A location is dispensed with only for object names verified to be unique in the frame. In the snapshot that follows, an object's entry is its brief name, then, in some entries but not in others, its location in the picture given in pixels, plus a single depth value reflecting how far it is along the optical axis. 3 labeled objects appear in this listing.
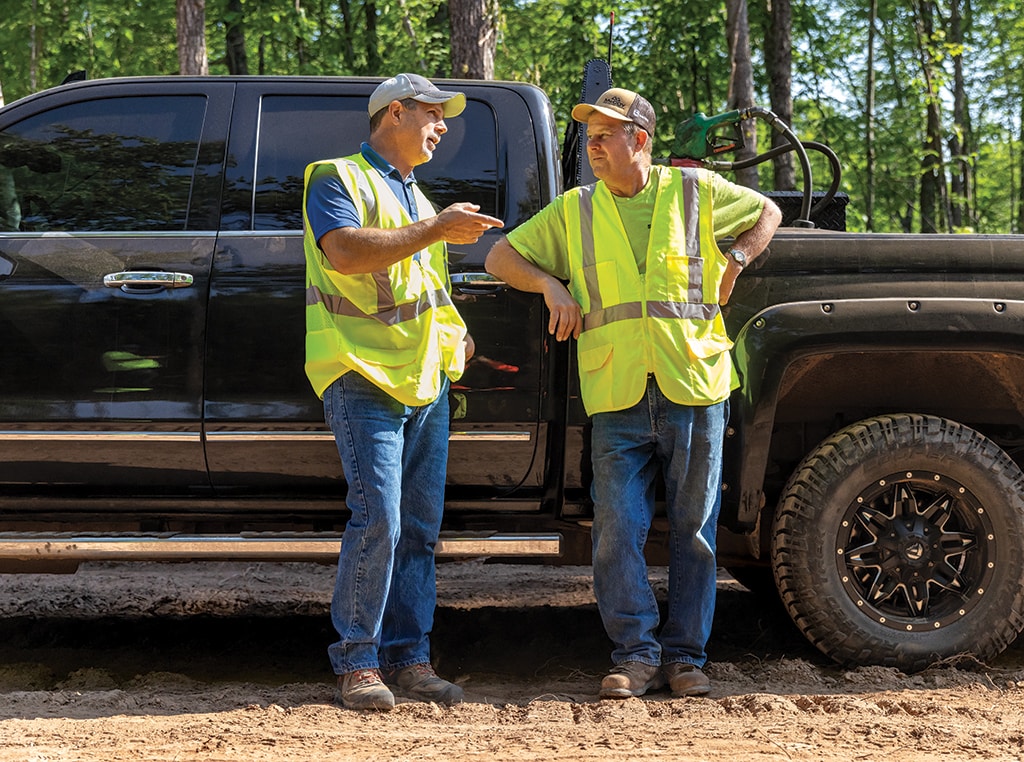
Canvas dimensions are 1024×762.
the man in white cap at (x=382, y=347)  3.24
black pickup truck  3.56
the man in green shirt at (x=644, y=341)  3.43
